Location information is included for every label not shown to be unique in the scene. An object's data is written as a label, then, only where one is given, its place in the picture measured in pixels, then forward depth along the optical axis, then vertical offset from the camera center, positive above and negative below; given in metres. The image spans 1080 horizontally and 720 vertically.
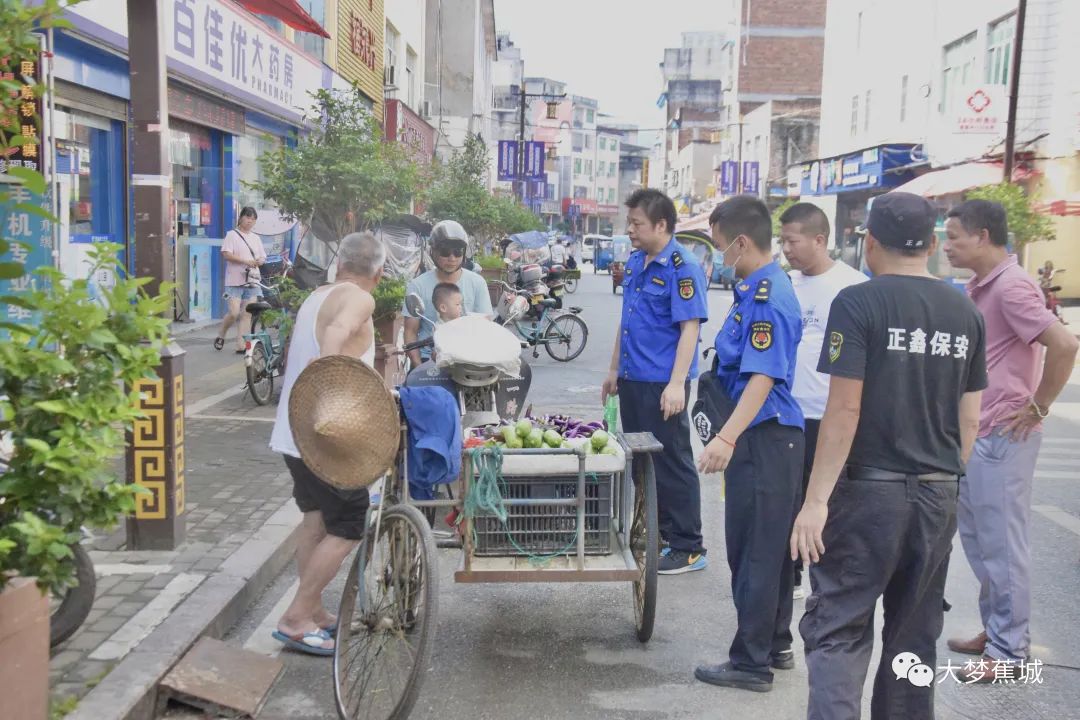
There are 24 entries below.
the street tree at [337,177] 12.51 +0.52
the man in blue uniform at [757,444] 4.42 -0.84
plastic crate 4.56 -1.21
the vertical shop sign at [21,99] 3.00 +0.33
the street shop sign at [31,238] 7.24 -0.18
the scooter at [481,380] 6.11 -0.86
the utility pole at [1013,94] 20.06 +2.83
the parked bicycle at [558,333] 16.02 -1.50
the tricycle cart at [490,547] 4.04 -1.28
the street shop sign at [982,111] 22.38 +2.71
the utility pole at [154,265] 5.62 -0.25
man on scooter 7.36 -0.36
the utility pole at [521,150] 47.91 +3.42
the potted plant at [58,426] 2.94 -0.58
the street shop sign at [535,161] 51.06 +3.15
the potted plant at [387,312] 10.22 -0.82
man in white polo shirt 5.09 -0.22
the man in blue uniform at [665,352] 5.77 -0.63
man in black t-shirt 3.38 -0.63
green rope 4.40 -1.03
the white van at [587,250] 74.56 -1.27
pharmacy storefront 11.70 +1.31
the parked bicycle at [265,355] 10.24 -1.27
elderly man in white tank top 4.59 -1.00
